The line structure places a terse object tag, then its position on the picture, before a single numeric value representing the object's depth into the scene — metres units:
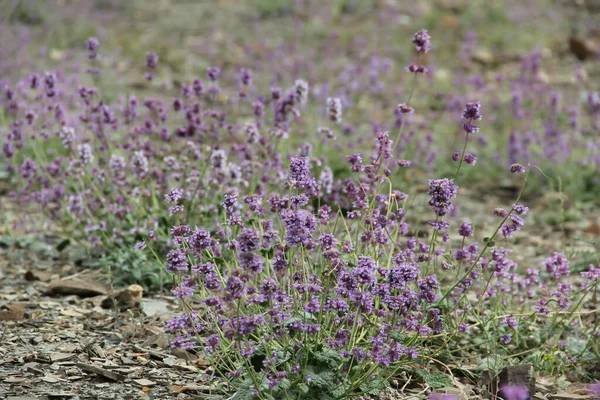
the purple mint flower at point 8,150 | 9.04
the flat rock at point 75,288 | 8.00
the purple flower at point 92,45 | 8.45
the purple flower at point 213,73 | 8.30
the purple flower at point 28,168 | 8.79
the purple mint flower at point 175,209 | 5.57
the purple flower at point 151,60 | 8.59
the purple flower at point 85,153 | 8.12
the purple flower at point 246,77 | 8.37
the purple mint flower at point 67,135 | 8.34
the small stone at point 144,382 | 6.05
